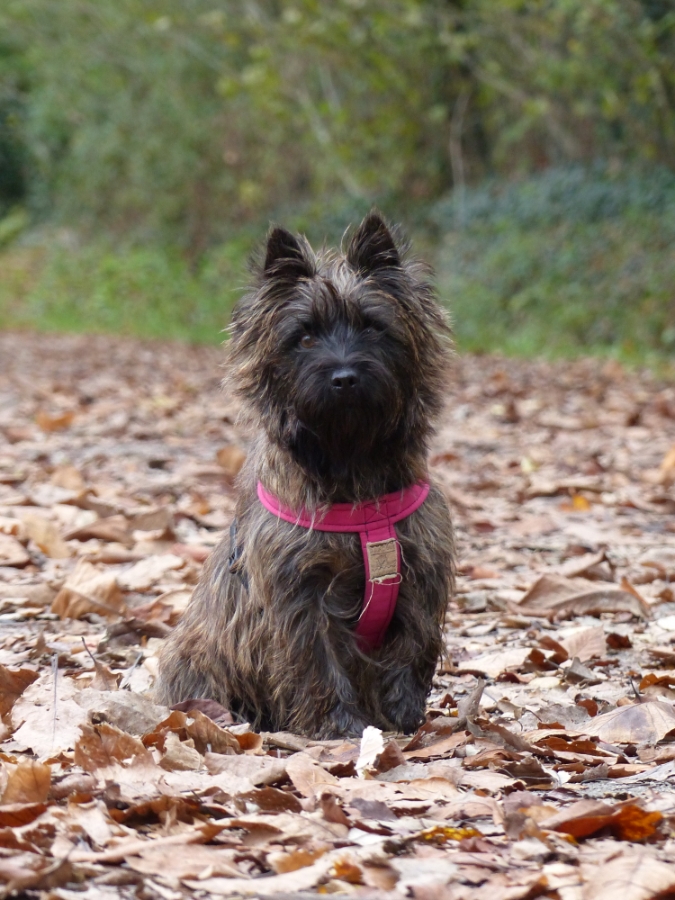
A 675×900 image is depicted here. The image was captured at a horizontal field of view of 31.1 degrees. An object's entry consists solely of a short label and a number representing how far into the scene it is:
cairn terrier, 3.87
